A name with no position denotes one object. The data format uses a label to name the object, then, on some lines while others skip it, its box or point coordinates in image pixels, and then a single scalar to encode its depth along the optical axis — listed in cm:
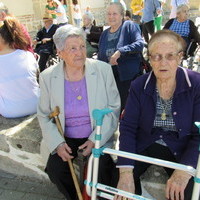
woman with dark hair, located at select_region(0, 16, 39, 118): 264
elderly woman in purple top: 213
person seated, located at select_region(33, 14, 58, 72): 571
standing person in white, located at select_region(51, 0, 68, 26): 698
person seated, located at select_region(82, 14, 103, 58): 502
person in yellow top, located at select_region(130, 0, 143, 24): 748
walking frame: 139
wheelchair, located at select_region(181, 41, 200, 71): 472
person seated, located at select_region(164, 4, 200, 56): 469
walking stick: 205
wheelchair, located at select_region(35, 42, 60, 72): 571
